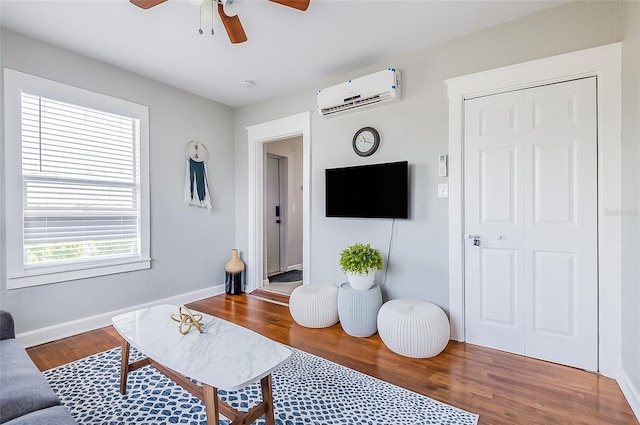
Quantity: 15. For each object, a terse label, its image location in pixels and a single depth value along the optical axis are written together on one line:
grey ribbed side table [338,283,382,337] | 2.69
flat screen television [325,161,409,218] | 2.79
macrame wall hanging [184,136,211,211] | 3.70
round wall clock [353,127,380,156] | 3.03
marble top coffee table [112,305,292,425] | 1.32
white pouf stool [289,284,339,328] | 2.89
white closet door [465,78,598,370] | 2.14
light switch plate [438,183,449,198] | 2.64
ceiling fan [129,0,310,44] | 1.76
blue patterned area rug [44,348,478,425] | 1.65
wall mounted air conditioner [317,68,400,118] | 2.79
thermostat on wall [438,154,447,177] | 2.62
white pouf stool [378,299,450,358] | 2.29
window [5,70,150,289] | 2.48
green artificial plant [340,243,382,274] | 2.74
